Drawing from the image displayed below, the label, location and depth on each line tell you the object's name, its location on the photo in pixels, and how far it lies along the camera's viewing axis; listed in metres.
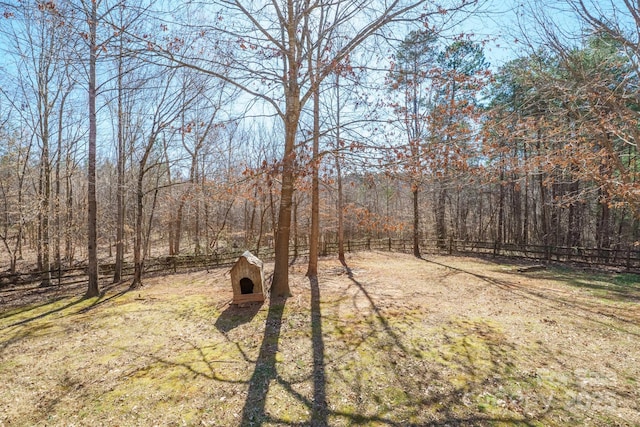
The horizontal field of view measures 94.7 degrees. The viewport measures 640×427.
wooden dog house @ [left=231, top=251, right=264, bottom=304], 6.99
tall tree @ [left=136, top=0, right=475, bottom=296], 5.57
